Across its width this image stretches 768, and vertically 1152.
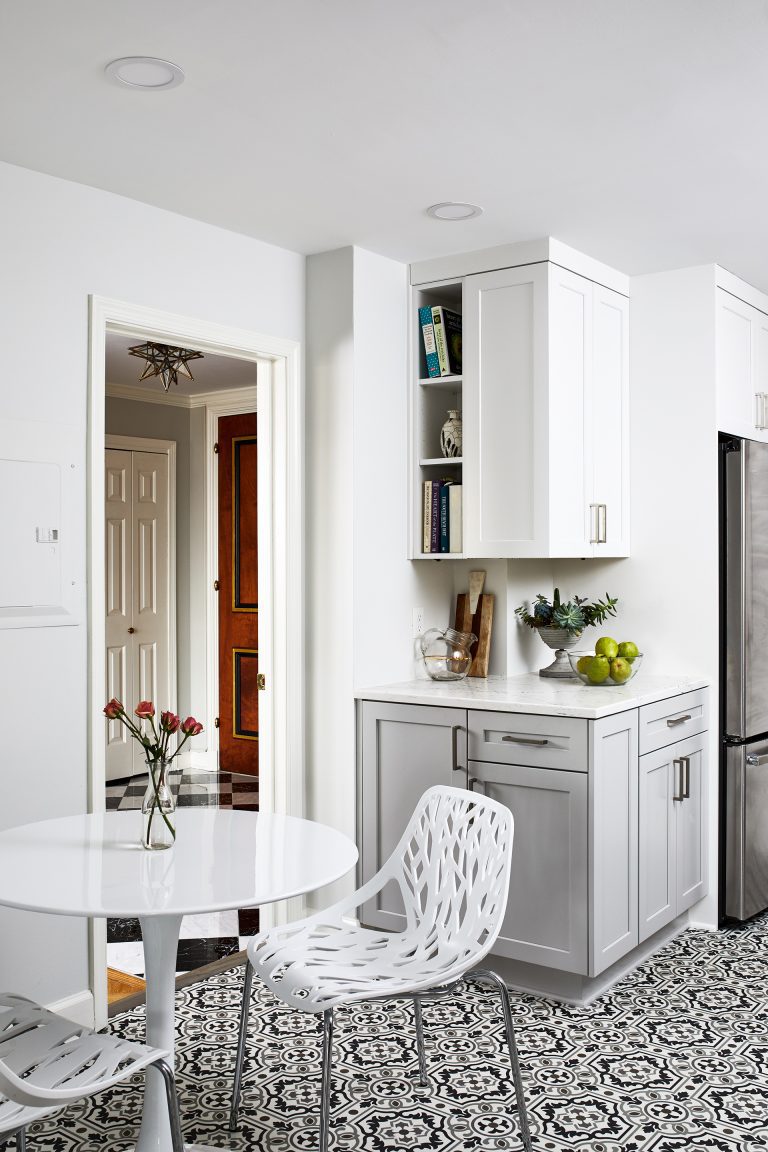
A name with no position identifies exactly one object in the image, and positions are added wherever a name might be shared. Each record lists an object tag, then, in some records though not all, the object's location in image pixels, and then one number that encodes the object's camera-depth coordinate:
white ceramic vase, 3.96
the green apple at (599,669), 3.70
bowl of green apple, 3.70
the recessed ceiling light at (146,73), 2.29
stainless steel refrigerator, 3.92
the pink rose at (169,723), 2.37
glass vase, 2.34
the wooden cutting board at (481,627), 4.10
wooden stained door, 6.49
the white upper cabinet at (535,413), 3.64
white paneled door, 6.52
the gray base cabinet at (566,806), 3.25
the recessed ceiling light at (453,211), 3.25
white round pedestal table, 1.98
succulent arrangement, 4.04
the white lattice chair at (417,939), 2.30
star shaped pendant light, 4.70
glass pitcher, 3.95
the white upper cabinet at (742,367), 4.02
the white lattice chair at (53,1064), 1.77
